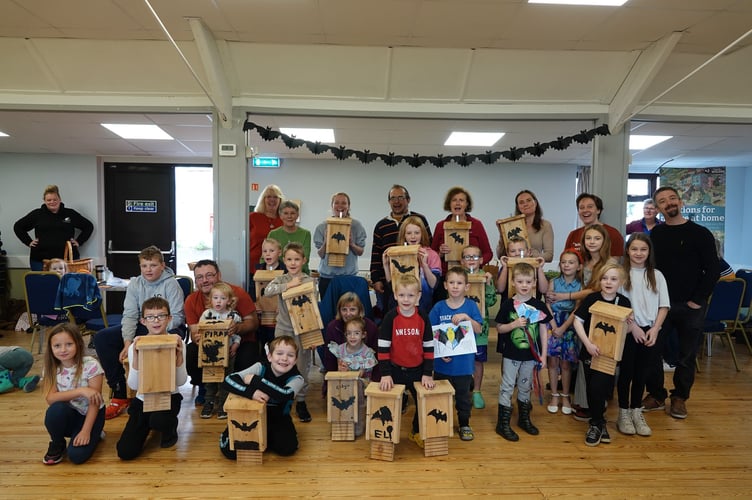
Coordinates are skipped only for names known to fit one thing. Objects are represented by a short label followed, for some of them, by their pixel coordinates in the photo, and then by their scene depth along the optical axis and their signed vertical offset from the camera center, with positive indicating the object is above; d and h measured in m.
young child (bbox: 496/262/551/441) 3.02 -0.76
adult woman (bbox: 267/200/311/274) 3.90 +0.00
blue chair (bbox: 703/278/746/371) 4.56 -0.70
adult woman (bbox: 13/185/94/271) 6.27 -0.05
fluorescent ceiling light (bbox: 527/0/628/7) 3.22 +1.64
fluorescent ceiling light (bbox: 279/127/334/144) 5.62 +1.24
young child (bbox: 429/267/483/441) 2.94 -0.81
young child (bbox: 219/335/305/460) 2.67 -0.93
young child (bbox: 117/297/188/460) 2.67 -1.11
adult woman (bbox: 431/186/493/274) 3.67 +0.06
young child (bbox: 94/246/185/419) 3.25 -0.64
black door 7.39 +0.28
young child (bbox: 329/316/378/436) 3.05 -0.85
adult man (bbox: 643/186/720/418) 3.31 -0.36
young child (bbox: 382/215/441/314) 3.35 -0.19
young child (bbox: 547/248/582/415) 3.31 -0.68
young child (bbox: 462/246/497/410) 3.42 -0.64
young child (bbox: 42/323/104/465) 2.61 -0.97
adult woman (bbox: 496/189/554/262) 3.77 +0.07
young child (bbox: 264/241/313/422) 3.32 -0.45
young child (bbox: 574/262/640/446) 2.91 -0.73
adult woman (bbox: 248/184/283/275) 4.34 +0.12
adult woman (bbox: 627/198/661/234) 5.04 +0.19
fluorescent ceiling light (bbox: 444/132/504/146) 5.72 +1.22
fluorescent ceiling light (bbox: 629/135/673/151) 5.93 +1.27
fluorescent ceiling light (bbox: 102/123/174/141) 5.50 +1.23
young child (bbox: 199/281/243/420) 3.23 -0.62
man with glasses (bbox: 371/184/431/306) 3.83 +0.00
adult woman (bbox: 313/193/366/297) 3.79 -0.12
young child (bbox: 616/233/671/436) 3.01 -0.58
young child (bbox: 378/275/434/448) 2.83 -0.68
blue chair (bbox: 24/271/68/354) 4.59 -0.66
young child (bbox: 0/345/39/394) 3.72 -1.18
